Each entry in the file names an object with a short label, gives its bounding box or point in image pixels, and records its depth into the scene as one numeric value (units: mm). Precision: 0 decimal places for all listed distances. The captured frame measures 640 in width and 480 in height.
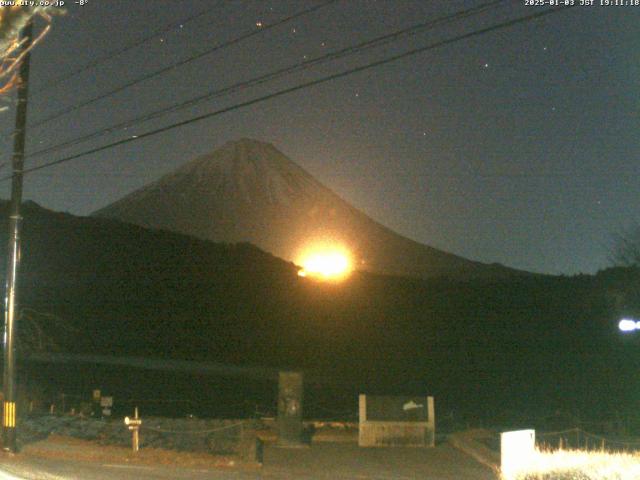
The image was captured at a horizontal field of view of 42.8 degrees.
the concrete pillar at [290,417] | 25469
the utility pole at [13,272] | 18781
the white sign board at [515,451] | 12562
